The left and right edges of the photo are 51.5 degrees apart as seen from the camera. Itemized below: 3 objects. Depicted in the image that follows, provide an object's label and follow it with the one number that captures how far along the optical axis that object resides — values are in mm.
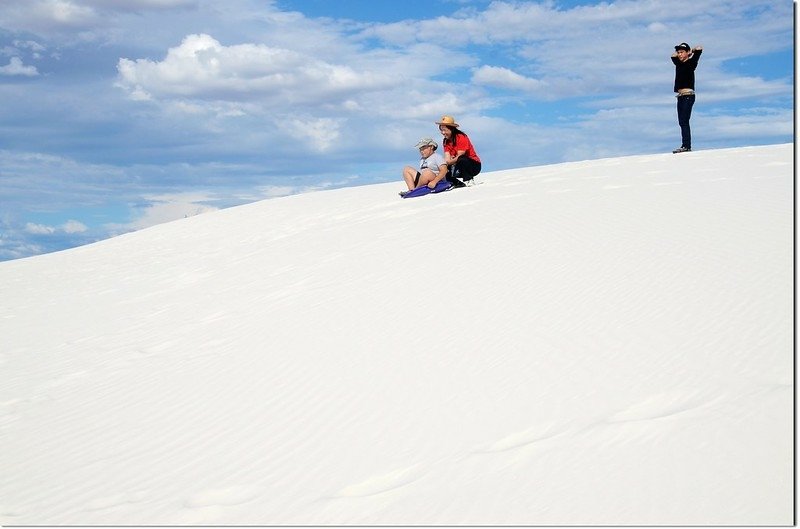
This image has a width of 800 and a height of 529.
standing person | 12836
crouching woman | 12164
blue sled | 13141
